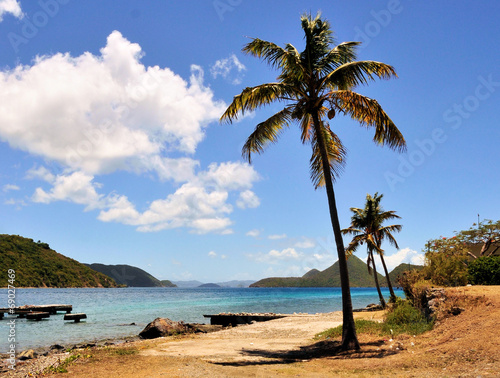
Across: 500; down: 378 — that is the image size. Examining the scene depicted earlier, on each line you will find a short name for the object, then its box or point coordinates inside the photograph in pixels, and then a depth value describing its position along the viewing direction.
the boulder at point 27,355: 14.62
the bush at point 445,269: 14.91
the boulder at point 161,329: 19.69
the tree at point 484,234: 30.89
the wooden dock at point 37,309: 41.18
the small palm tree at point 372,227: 30.97
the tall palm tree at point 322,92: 10.94
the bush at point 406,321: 11.45
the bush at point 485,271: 13.94
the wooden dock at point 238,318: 30.19
